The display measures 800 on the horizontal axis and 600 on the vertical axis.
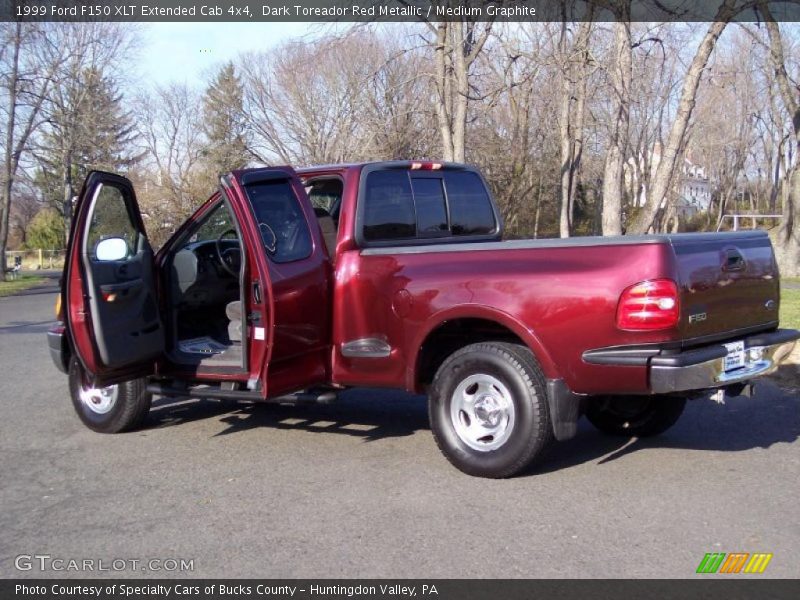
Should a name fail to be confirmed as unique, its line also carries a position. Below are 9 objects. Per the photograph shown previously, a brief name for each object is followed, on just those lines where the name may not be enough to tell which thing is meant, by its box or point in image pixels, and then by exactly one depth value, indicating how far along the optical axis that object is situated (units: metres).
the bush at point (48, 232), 62.34
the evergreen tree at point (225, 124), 35.00
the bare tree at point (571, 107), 17.38
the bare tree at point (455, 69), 17.19
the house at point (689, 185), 45.88
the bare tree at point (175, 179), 32.47
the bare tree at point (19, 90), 26.66
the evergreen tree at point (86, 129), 32.09
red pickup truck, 4.87
